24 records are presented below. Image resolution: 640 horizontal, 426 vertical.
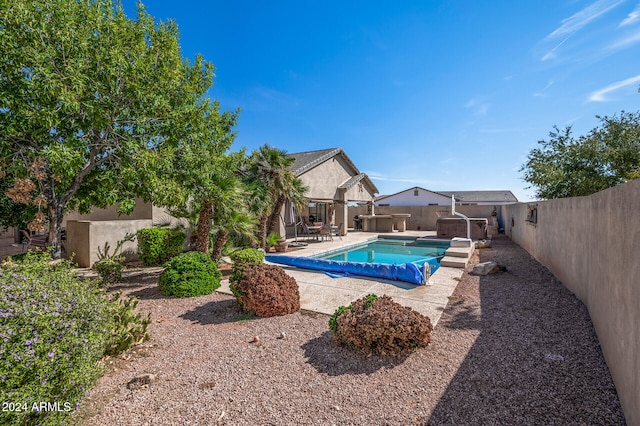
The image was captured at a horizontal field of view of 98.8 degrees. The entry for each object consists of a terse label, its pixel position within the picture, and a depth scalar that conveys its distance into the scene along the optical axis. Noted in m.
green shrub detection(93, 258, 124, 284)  8.06
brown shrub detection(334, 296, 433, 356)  4.13
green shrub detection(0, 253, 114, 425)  2.28
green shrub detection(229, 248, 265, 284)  8.30
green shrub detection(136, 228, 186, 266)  10.29
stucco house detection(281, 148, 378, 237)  19.67
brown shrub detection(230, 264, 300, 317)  5.73
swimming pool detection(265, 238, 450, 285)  8.00
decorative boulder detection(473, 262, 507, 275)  8.94
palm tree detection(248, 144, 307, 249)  12.80
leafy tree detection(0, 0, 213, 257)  5.51
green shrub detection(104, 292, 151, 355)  4.07
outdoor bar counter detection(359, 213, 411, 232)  24.33
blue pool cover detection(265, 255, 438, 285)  7.83
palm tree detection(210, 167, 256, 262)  8.83
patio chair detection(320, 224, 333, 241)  17.61
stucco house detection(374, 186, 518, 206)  37.75
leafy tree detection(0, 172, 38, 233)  7.19
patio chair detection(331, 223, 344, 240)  19.73
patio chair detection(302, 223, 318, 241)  17.80
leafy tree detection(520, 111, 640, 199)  15.85
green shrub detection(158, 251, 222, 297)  6.96
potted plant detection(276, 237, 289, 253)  13.55
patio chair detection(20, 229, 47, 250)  9.34
